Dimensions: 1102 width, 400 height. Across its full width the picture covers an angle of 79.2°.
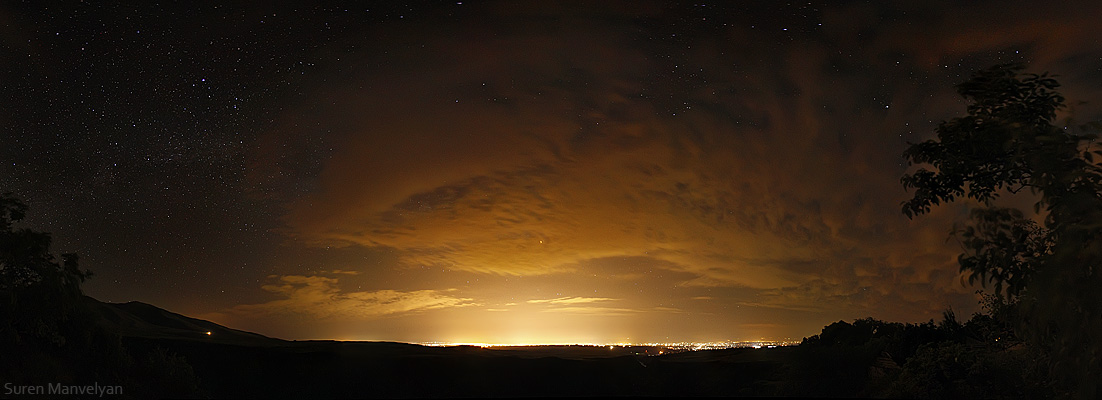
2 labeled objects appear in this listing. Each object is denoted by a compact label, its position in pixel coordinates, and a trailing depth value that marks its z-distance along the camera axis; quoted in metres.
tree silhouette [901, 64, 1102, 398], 8.89
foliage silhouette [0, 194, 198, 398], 17.30
